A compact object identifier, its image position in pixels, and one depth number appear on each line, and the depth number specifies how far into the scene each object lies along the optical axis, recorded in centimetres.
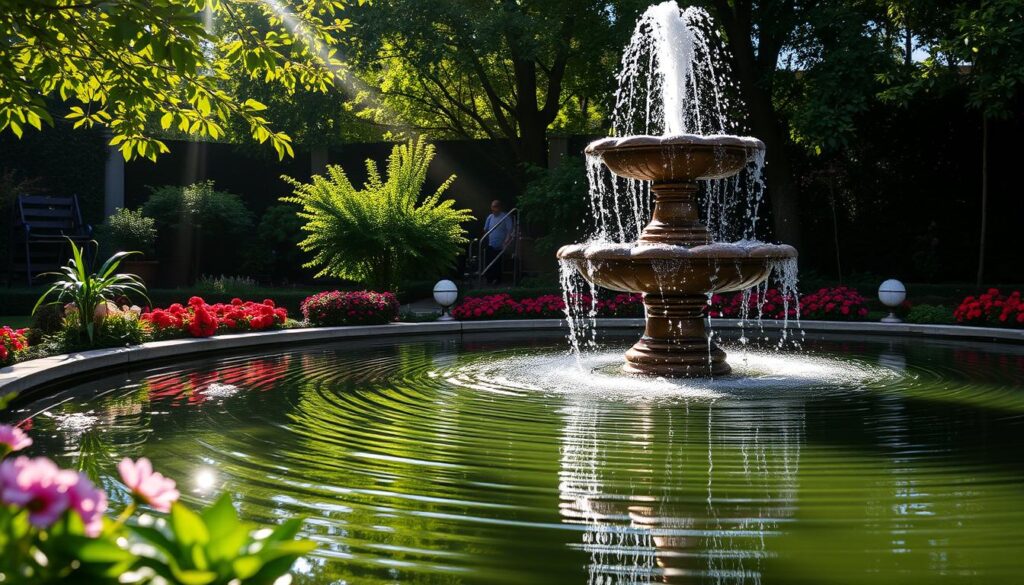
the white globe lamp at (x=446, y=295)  1427
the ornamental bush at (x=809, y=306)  1402
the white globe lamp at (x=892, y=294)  1367
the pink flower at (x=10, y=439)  162
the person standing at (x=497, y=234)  1845
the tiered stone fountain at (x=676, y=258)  820
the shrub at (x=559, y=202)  1697
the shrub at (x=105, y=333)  912
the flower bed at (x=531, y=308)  1450
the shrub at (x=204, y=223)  1988
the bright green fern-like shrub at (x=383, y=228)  1477
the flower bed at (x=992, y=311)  1232
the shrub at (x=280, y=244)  2042
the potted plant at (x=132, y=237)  1831
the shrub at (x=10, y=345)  792
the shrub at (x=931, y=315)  1338
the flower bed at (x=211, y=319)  1046
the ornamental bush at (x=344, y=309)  1280
